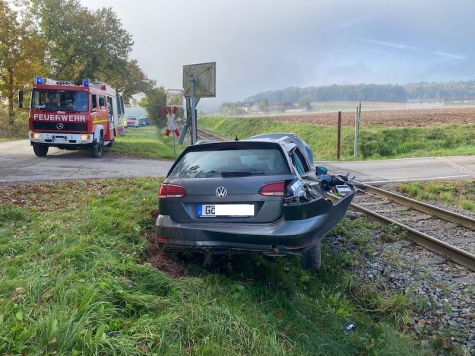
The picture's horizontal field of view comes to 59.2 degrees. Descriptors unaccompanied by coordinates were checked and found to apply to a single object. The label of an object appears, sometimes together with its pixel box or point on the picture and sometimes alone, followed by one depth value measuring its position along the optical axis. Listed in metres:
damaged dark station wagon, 4.09
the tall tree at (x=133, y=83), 47.73
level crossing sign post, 16.04
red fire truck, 13.93
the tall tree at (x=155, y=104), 63.59
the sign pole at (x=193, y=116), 9.64
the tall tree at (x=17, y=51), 27.81
